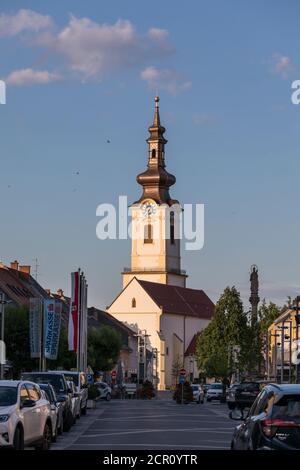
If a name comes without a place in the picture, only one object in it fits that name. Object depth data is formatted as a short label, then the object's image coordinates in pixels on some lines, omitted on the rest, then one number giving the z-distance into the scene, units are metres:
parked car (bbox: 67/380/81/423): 39.59
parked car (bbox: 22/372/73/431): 35.00
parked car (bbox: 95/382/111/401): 82.48
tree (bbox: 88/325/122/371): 108.00
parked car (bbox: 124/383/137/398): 104.12
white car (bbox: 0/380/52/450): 21.67
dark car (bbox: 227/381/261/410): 53.97
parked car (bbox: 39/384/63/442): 27.80
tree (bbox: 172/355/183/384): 163.75
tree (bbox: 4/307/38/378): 82.62
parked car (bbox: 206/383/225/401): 90.93
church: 166.25
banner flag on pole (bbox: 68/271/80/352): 68.12
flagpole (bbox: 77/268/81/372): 67.47
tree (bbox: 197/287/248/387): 132.00
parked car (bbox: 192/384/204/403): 81.25
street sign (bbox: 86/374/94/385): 71.72
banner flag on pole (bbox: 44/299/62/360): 63.22
